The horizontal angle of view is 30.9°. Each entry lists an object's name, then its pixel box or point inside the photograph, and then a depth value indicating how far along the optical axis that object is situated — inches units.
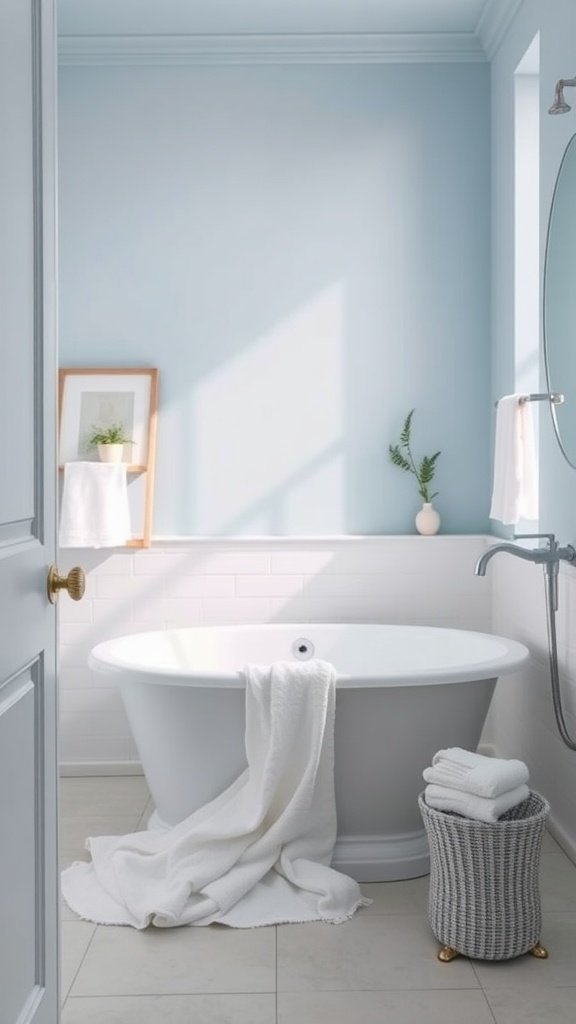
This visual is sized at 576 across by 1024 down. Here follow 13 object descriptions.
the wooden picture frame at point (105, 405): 163.8
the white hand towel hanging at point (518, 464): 134.3
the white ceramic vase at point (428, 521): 163.3
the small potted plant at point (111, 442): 159.3
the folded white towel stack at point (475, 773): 97.3
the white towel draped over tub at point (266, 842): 109.5
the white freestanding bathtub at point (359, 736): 115.8
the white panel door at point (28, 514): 60.5
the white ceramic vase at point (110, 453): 159.3
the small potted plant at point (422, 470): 163.3
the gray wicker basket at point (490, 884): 96.5
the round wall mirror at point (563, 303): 122.6
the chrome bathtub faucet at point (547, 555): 120.4
